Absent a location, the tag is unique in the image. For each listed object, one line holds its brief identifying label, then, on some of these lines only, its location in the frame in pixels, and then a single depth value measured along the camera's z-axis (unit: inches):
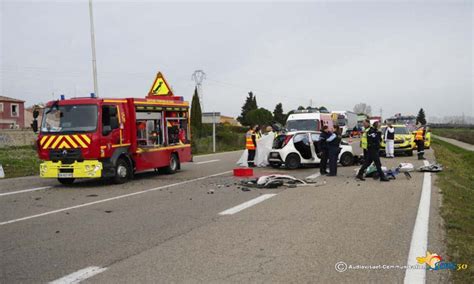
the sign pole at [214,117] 1222.3
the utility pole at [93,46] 1112.9
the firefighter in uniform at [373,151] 527.4
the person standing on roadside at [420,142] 848.3
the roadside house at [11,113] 2915.8
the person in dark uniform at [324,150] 617.5
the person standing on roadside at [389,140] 885.8
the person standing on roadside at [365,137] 568.4
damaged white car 687.1
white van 1019.9
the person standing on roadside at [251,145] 745.0
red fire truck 503.8
